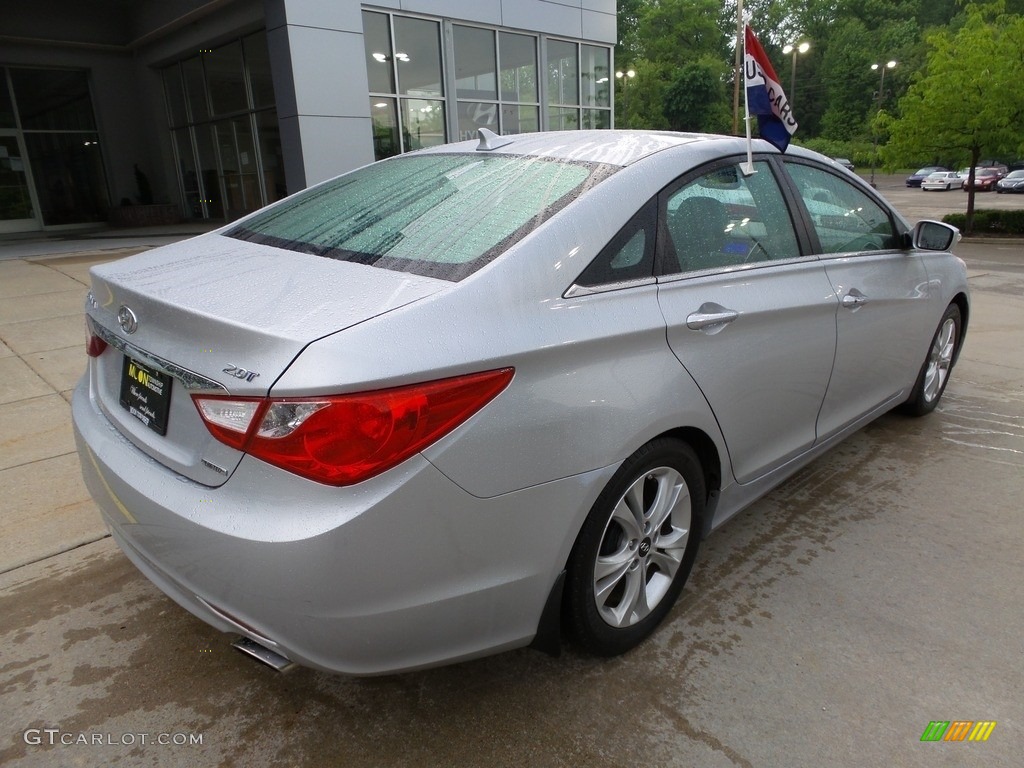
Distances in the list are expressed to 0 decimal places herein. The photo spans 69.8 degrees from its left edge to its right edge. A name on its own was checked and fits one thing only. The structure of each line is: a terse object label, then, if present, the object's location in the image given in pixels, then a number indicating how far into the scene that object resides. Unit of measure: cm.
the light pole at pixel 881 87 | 5305
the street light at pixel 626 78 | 6738
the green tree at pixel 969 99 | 1351
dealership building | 1262
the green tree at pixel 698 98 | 6116
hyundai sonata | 163
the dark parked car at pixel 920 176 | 4088
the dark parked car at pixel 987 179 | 3775
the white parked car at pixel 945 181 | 3819
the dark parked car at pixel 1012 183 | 3506
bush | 1534
